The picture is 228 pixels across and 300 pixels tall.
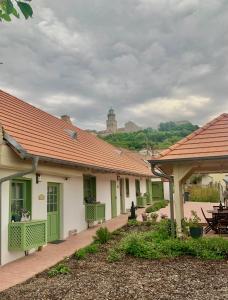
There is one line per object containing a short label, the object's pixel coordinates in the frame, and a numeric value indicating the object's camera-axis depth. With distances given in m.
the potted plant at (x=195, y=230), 7.18
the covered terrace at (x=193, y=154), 6.63
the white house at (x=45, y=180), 6.07
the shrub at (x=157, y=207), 15.11
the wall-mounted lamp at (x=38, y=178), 7.22
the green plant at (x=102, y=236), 7.56
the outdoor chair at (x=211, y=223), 8.17
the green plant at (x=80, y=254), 6.18
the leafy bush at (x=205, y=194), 20.05
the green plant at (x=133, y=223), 10.63
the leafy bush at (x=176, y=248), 5.90
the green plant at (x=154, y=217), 10.83
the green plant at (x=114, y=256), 5.90
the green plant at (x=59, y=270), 5.17
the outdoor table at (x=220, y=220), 8.03
